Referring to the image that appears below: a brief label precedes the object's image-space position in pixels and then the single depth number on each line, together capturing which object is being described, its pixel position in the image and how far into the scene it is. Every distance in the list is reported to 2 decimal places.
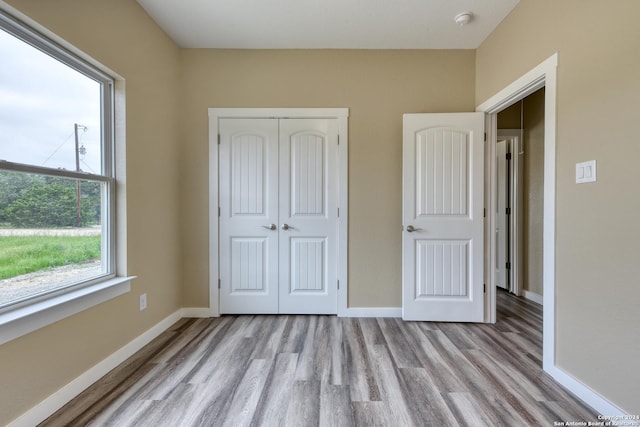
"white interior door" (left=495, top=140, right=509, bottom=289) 3.41
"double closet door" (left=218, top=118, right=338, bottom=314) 2.62
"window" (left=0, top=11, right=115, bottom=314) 1.29
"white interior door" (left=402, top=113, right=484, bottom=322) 2.45
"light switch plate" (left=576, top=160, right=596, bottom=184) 1.45
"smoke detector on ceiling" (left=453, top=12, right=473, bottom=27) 2.12
